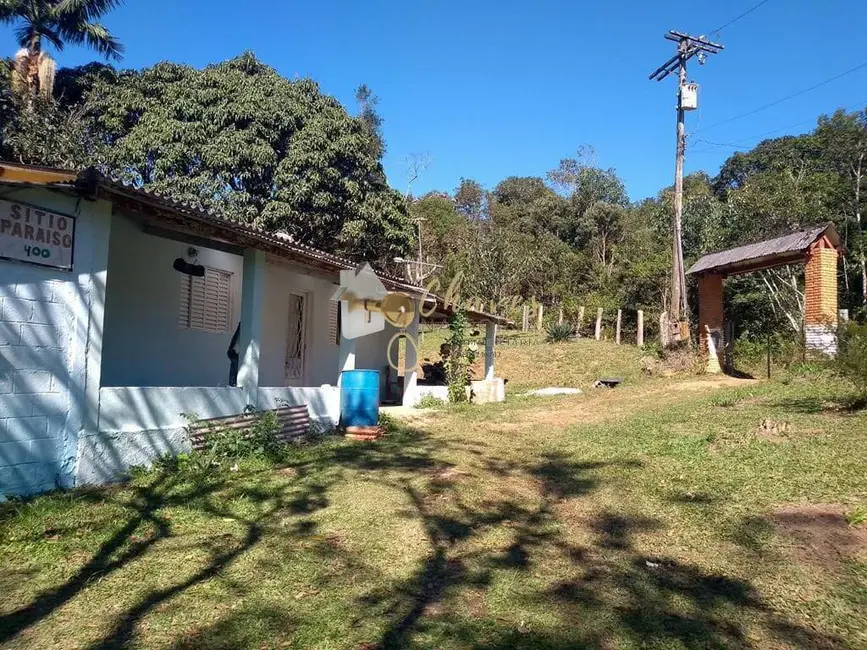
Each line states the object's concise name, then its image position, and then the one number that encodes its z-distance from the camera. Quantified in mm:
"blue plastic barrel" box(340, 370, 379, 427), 9234
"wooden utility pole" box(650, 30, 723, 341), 17766
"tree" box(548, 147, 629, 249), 38812
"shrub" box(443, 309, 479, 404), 13742
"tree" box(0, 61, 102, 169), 15422
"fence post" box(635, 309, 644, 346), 21938
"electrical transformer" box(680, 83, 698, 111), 19203
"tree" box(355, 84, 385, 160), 27719
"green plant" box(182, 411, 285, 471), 6434
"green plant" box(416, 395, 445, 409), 12836
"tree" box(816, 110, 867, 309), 22312
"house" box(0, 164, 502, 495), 5023
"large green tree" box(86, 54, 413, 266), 18109
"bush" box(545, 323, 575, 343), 22109
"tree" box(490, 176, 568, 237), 39188
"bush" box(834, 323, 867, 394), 7531
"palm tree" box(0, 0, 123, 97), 17281
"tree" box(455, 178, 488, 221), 46041
